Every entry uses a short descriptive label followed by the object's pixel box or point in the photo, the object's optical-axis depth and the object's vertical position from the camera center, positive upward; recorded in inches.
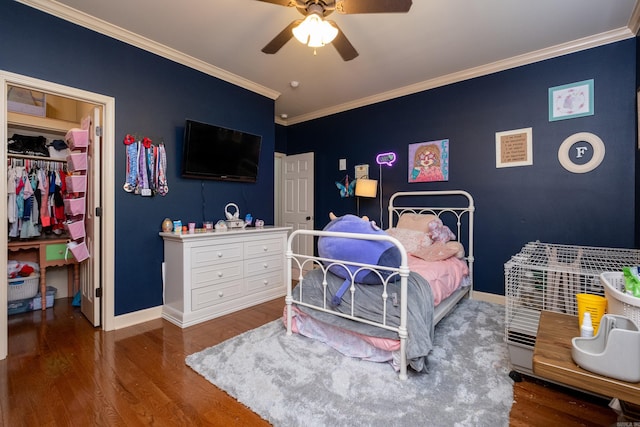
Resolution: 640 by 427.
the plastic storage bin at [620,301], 35.0 -11.4
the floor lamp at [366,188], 157.2 +12.4
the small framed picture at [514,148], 121.7 +27.4
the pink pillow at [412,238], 127.7 -12.3
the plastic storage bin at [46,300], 123.0 -39.0
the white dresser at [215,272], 110.2 -26.0
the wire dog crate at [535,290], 69.3 -20.1
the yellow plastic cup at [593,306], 44.3 -14.8
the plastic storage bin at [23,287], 115.4 -31.7
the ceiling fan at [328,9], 72.1 +51.4
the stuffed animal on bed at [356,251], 83.6 -12.1
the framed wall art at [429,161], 143.4 +25.6
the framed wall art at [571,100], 110.1 +43.4
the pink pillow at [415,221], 137.6 -5.1
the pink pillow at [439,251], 116.0 -16.6
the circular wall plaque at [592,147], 108.3 +22.8
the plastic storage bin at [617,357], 30.2 -15.9
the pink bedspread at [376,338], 79.8 -36.5
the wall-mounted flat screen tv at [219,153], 123.0 +26.4
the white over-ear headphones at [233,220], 136.2 -4.6
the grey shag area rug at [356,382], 61.2 -42.9
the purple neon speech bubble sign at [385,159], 159.4 +28.9
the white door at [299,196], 192.5 +10.3
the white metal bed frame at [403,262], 73.9 -15.6
